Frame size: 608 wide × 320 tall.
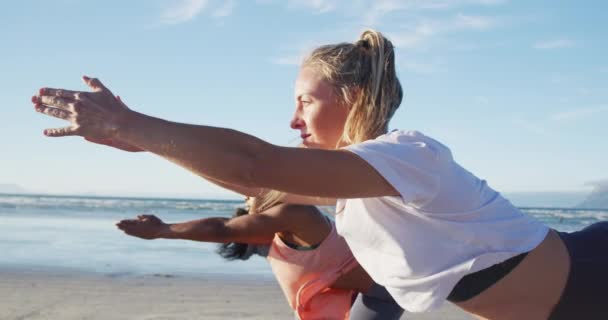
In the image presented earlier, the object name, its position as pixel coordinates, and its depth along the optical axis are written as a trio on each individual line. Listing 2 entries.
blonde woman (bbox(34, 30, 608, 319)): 1.64
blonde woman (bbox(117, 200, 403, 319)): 3.27
